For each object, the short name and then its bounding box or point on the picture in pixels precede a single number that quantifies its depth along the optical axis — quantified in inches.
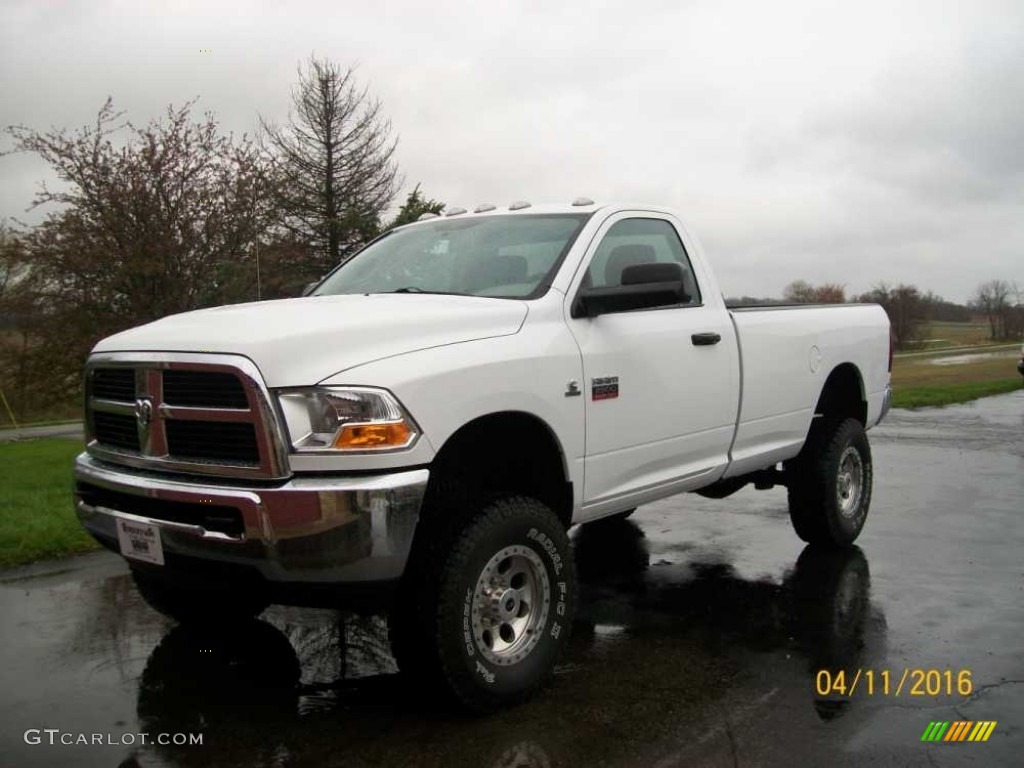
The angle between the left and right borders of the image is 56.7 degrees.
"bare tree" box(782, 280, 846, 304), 1311.5
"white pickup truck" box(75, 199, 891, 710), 130.5
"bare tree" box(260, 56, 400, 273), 1055.0
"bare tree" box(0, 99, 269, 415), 483.2
